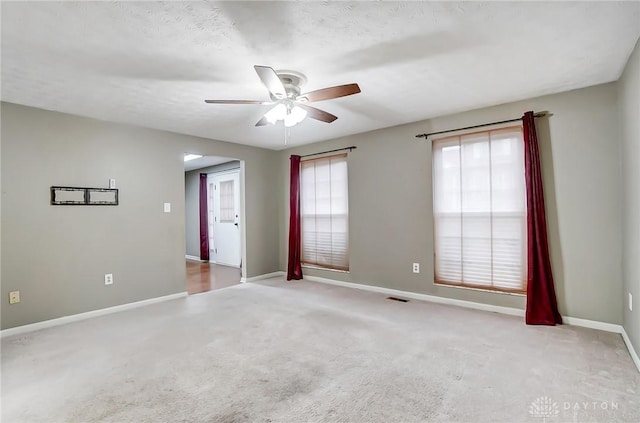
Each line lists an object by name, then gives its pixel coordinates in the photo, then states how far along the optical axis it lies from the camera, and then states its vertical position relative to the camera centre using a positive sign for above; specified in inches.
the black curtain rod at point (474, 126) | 130.4 +38.9
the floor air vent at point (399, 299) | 161.8 -46.2
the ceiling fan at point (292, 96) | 94.3 +37.8
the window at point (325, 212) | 200.2 +0.2
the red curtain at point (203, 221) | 304.8 -6.2
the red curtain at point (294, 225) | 216.8 -8.4
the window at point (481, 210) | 137.4 -0.2
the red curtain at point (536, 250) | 125.6 -16.8
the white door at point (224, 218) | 279.1 -3.5
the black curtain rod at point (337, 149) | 192.3 +39.5
